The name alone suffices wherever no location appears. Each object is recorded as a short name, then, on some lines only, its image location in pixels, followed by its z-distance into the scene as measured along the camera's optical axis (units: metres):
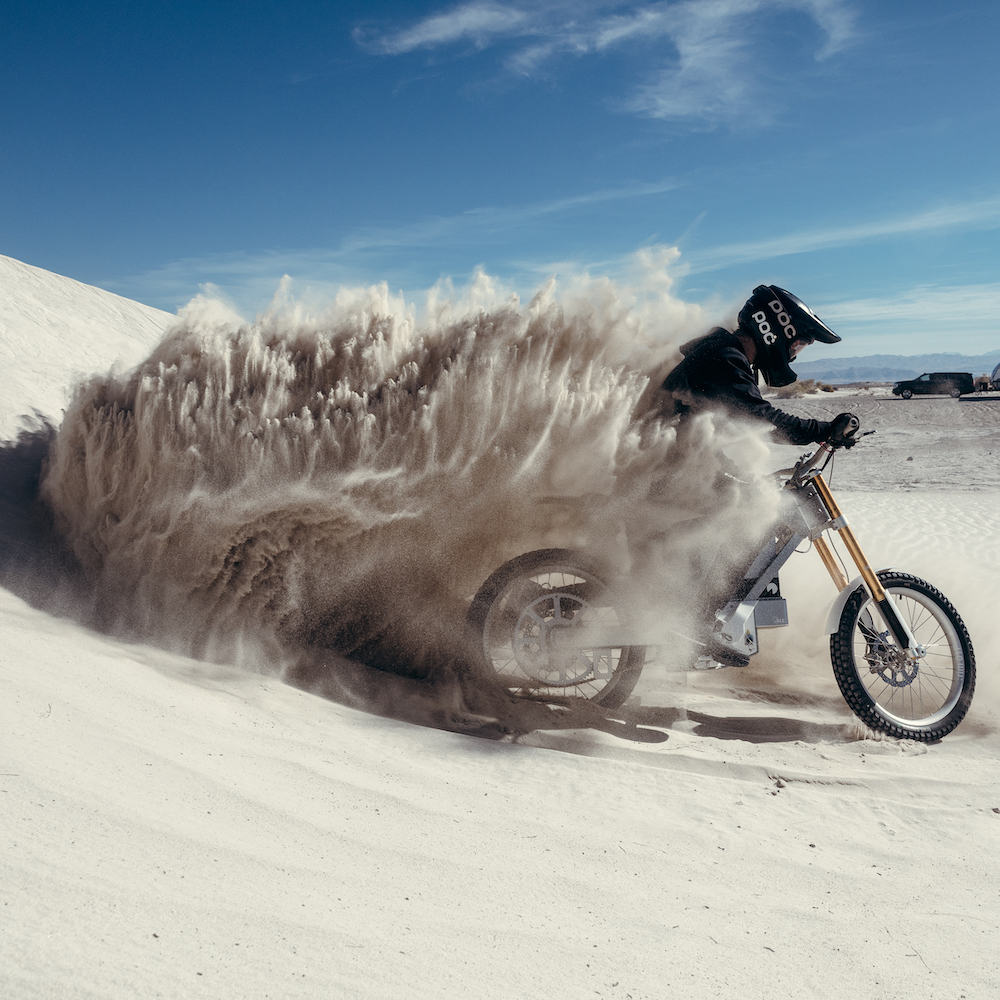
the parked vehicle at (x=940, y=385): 38.19
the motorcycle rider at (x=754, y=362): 3.52
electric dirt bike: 3.59
